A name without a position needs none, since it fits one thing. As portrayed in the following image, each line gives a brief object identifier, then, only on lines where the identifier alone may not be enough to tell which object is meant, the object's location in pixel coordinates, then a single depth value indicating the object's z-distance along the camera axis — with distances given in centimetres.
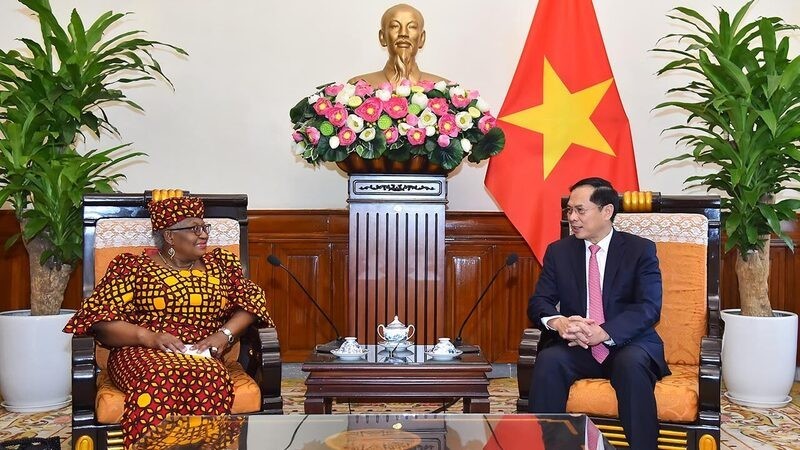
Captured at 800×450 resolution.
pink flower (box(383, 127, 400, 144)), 345
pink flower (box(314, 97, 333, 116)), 346
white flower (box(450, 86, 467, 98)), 350
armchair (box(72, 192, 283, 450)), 277
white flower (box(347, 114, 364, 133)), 344
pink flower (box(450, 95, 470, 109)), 350
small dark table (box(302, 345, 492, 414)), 286
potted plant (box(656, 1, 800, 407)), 419
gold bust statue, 414
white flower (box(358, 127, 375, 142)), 344
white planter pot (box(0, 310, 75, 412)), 411
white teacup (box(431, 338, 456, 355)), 302
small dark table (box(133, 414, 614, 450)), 226
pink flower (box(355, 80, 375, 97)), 348
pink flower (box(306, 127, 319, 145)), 348
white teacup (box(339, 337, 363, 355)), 302
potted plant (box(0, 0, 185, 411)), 408
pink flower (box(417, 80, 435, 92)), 351
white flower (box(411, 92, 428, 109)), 346
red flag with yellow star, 469
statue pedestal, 373
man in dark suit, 289
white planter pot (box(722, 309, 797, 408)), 430
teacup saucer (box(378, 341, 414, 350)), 311
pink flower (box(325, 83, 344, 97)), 352
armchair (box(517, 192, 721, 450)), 289
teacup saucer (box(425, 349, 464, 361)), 299
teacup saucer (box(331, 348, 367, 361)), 299
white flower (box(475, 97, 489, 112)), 356
